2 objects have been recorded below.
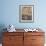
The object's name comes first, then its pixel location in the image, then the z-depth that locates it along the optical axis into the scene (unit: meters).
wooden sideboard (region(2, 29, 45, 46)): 1.81
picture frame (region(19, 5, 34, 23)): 2.05
